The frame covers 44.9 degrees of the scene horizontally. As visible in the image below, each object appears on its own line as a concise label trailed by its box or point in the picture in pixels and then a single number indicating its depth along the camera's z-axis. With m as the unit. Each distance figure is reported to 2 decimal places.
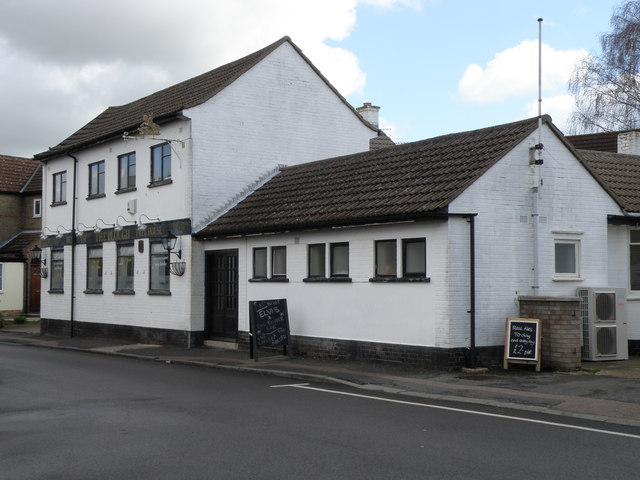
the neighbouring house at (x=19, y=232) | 39.69
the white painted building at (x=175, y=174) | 21.28
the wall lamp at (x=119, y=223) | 23.98
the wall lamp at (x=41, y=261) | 28.80
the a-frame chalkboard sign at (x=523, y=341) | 14.51
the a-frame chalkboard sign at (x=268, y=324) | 17.02
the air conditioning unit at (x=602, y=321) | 15.85
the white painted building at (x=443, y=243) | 14.77
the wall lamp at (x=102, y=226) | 24.88
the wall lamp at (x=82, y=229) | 26.18
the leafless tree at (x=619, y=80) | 32.72
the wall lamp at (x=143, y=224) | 22.86
